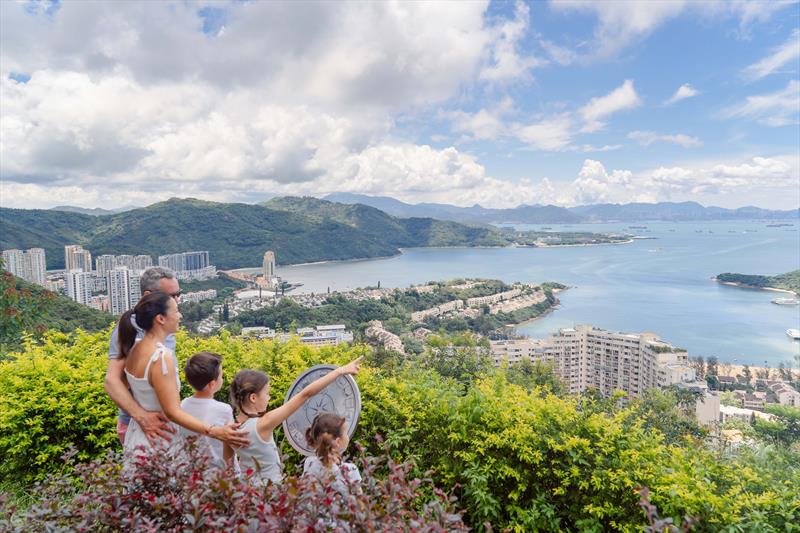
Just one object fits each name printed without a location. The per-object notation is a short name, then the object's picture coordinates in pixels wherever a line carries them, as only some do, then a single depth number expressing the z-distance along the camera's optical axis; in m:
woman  1.67
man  1.72
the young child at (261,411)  1.63
